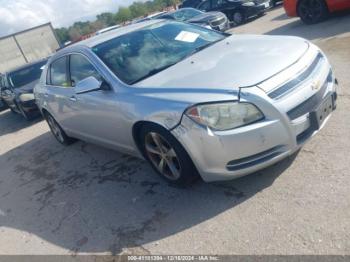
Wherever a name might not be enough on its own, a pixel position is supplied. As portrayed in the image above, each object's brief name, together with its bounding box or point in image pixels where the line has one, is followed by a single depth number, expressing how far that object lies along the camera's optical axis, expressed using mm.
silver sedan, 3410
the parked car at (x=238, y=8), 16844
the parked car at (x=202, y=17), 15109
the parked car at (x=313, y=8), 9695
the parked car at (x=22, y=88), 10406
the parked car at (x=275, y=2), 18469
